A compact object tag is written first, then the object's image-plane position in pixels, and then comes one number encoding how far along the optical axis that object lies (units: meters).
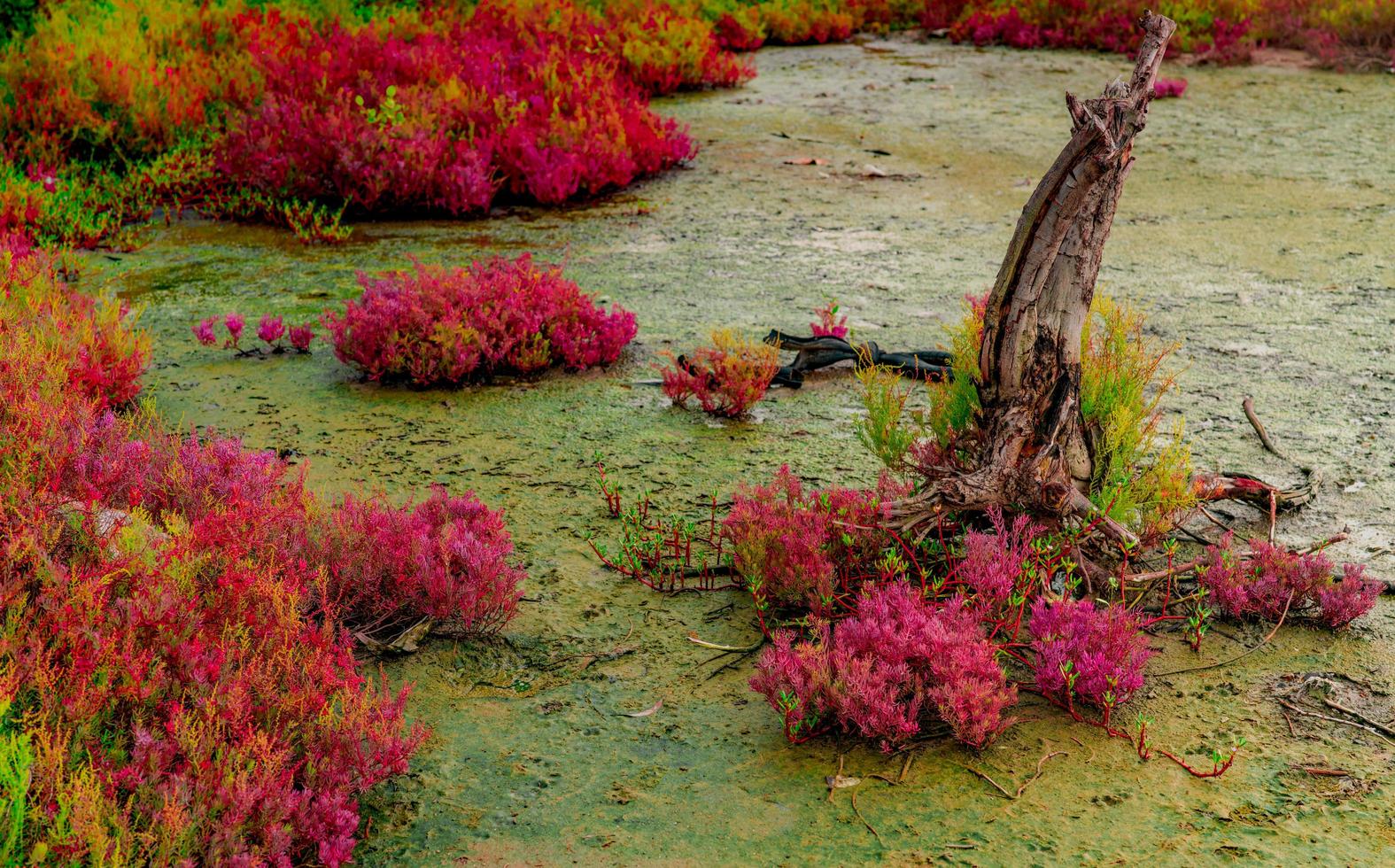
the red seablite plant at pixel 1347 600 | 4.05
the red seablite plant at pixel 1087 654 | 3.63
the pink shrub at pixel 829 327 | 6.79
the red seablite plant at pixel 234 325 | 6.87
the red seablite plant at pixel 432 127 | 9.77
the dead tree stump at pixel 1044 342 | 4.00
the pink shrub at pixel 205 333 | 6.90
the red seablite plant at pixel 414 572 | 4.07
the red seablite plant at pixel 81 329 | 5.66
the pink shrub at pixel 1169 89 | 13.88
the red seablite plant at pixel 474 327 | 6.41
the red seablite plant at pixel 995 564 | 3.99
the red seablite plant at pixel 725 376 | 6.01
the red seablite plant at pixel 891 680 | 3.49
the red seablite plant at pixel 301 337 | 6.91
